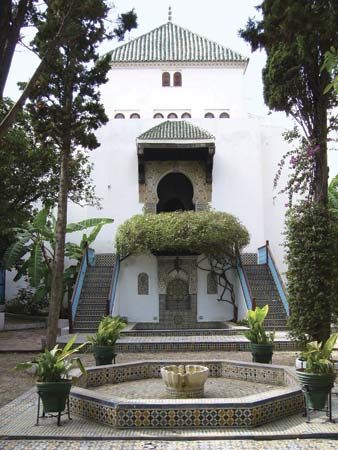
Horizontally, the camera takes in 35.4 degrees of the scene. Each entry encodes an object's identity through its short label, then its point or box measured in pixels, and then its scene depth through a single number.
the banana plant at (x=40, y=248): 15.04
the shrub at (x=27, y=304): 17.72
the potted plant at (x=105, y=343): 8.48
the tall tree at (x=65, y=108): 9.30
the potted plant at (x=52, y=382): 5.76
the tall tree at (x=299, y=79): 8.48
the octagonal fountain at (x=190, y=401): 5.68
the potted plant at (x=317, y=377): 5.90
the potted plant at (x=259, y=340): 8.42
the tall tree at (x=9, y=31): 5.68
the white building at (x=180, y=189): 16.06
